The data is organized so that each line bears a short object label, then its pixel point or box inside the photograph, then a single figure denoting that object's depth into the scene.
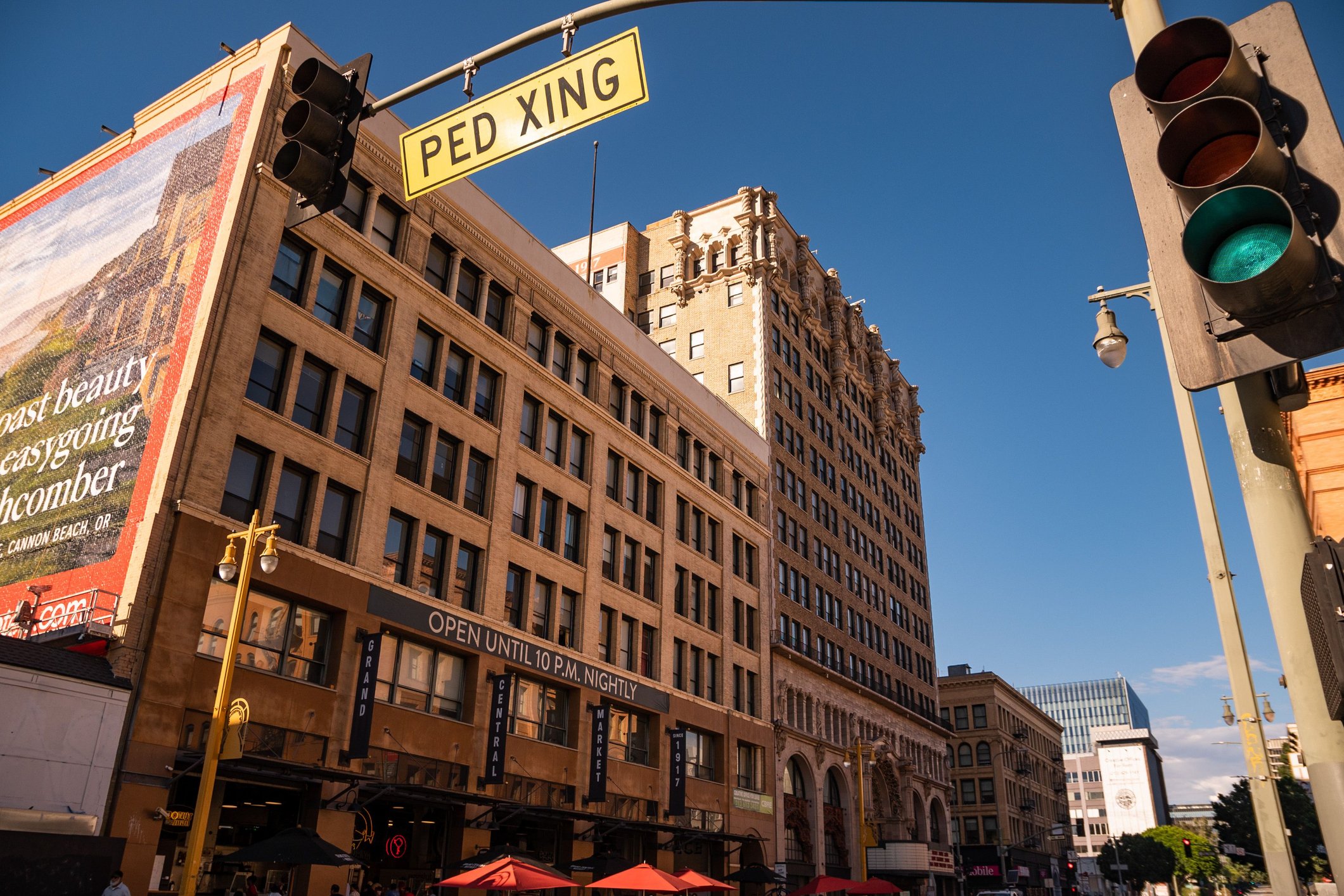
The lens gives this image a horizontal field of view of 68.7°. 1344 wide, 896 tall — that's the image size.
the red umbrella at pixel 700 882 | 30.43
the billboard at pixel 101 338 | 25.09
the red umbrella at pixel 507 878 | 23.23
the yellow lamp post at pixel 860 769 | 47.24
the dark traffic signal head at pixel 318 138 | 7.17
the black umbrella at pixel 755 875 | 38.00
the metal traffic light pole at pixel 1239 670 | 8.44
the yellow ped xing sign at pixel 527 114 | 6.78
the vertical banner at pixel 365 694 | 25.56
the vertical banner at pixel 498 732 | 29.80
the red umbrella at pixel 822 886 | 39.03
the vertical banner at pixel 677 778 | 39.12
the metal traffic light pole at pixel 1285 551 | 2.92
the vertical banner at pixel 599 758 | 34.44
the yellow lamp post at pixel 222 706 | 16.03
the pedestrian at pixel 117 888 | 18.03
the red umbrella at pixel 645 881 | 28.16
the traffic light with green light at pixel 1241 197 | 2.95
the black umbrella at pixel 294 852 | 20.78
